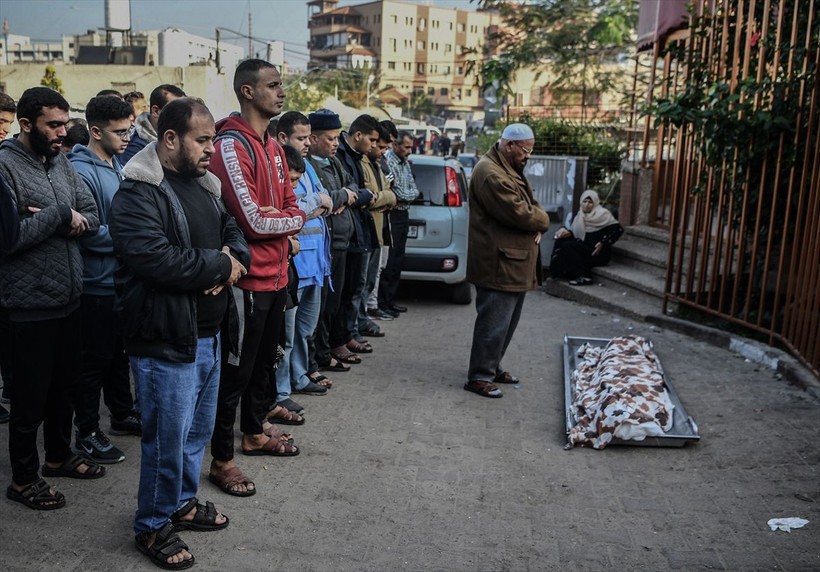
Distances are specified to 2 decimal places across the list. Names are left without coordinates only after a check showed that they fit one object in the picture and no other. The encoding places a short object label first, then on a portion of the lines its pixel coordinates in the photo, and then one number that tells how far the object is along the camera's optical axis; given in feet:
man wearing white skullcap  20.99
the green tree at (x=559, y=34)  72.95
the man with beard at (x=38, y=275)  13.10
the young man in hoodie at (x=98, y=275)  15.53
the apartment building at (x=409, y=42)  347.56
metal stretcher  17.95
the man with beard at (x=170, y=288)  11.14
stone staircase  32.37
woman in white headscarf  37.27
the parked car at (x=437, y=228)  33.19
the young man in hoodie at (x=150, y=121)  18.42
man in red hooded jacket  13.73
